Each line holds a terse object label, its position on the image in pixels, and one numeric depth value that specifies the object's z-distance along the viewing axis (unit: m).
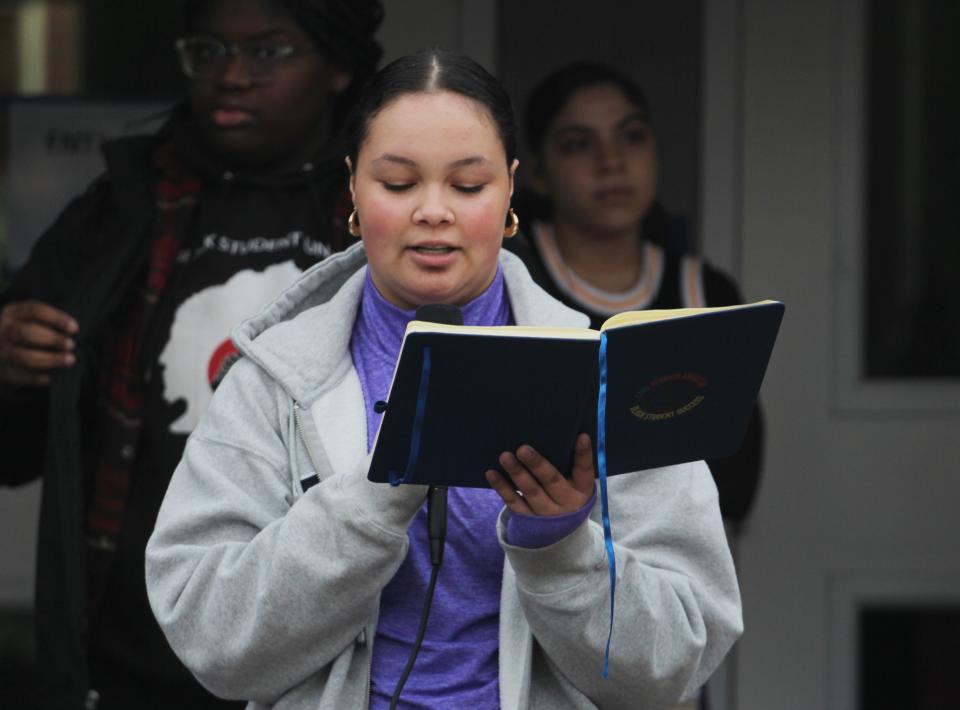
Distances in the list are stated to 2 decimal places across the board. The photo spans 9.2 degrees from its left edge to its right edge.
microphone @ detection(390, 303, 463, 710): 5.21
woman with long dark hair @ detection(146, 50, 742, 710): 5.20
